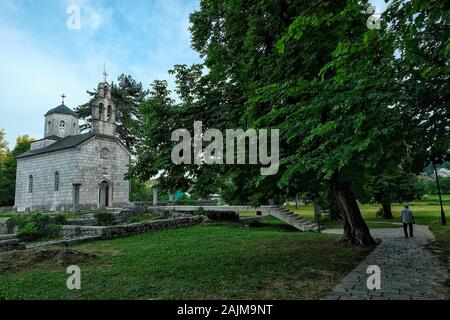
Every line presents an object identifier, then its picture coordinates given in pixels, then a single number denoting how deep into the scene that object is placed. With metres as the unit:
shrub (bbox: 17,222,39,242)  17.73
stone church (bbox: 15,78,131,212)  36.09
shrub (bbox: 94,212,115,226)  21.91
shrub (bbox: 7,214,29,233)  21.87
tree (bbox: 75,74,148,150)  52.50
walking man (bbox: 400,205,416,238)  16.64
